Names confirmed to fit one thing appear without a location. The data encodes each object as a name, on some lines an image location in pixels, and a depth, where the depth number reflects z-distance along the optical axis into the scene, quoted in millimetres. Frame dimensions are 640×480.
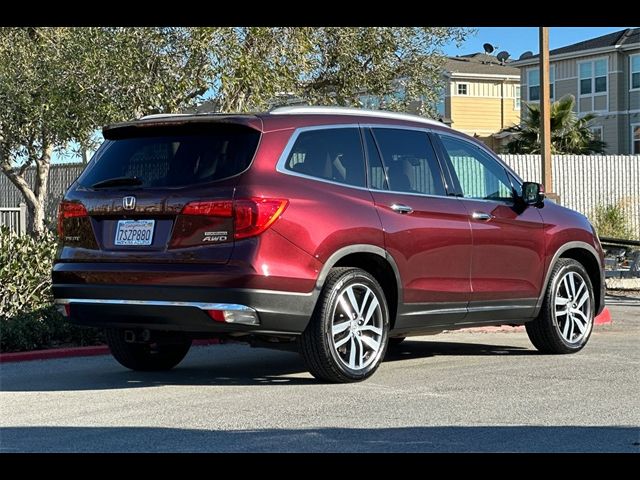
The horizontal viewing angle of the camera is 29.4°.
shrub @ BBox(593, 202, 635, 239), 25812
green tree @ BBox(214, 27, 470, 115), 18234
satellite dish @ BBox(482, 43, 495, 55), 67125
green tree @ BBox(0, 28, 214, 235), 18266
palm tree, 43531
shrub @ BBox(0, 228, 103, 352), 11414
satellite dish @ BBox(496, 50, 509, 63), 63625
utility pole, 18531
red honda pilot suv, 8391
